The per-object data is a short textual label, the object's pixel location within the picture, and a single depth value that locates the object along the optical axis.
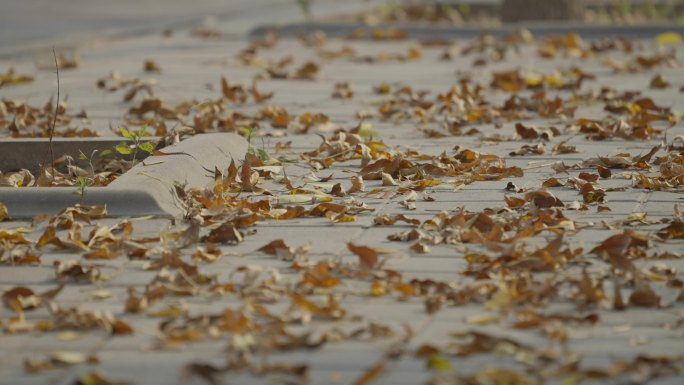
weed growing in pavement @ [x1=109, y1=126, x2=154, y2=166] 10.28
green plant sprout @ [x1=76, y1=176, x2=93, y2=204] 9.13
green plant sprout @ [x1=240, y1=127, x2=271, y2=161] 11.70
